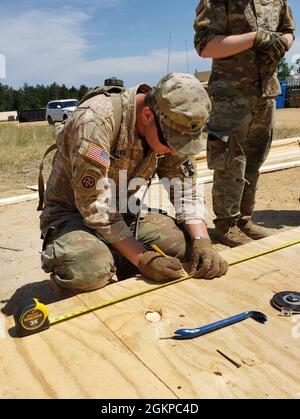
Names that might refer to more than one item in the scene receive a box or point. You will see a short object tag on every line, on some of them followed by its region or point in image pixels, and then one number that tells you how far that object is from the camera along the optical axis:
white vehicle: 23.62
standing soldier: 2.92
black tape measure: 1.46
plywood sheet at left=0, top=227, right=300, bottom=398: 1.22
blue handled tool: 1.46
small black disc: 1.62
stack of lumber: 5.88
